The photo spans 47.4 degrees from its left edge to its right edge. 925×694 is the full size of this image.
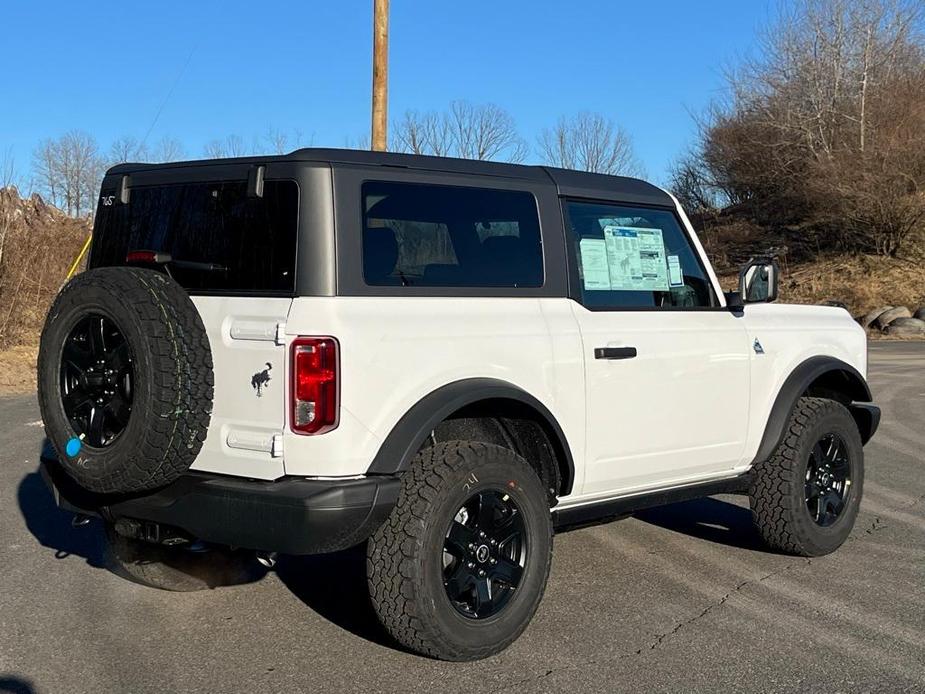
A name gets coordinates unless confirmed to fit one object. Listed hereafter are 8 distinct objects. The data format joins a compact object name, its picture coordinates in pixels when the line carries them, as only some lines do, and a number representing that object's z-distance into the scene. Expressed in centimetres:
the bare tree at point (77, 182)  3462
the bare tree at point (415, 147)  3216
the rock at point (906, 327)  2494
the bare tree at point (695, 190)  4269
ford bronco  384
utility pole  1445
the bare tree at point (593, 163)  3934
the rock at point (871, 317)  2670
